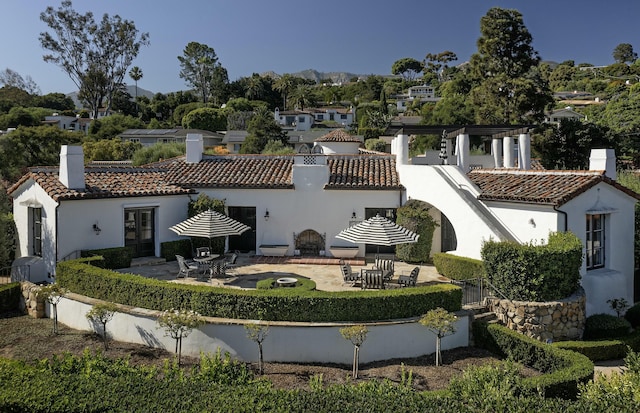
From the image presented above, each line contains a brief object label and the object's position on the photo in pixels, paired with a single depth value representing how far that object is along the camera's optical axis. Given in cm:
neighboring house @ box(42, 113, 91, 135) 8181
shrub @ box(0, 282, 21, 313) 1533
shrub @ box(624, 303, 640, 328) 1490
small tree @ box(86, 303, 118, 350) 1219
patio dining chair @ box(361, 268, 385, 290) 1462
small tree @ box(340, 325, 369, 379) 1081
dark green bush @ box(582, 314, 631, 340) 1355
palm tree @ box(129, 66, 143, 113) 9958
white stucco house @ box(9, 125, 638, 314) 1538
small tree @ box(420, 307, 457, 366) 1148
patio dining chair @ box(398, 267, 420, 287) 1445
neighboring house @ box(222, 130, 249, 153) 6297
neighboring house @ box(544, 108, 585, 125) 7756
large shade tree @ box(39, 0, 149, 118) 6775
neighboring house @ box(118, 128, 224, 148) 6681
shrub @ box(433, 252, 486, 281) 1554
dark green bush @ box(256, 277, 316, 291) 1339
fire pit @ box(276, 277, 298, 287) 1420
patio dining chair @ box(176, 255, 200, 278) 1612
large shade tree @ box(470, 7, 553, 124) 3800
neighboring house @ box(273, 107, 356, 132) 8901
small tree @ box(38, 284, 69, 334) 1360
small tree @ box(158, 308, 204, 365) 1122
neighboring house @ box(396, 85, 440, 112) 11616
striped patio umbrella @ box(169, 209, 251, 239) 1580
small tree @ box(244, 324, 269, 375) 1111
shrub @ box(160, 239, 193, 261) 1983
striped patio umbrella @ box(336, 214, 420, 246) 1440
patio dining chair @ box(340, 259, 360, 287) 1527
